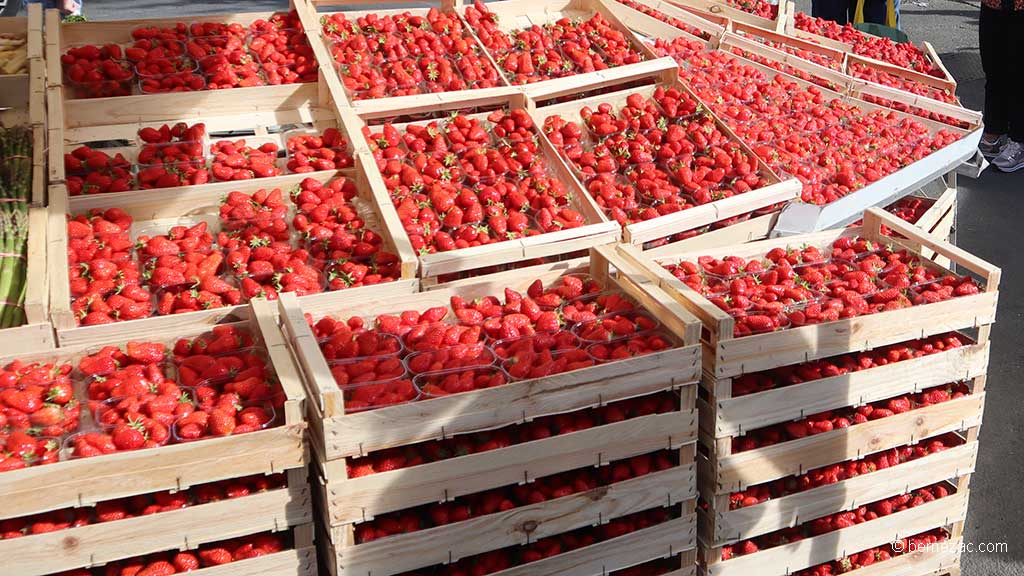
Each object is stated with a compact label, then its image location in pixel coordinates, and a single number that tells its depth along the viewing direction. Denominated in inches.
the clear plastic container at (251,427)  87.9
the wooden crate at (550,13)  180.7
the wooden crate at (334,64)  147.2
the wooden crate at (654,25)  204.8
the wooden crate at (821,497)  111.0
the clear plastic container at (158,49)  156.4
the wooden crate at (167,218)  104.6
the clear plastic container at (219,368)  95.8
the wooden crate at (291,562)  91.4
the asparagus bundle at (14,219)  108.3
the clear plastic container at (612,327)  104.6
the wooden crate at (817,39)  230.5
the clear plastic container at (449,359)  97.6
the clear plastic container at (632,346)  100.7
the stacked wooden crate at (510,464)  89.9
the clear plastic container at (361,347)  98.5
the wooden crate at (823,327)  103.5
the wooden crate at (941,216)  173.2
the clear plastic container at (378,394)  90.5
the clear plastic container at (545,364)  97.0
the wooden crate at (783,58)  197.0
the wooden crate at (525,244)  120.0
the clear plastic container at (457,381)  94.8
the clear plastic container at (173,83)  151.4
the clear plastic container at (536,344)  101.6
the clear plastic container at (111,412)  88.8
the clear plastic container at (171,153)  137.8
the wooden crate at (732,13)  230.1
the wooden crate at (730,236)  137.9
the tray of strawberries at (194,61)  151.3
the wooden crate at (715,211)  132.7
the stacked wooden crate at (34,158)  101.6
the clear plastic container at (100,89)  148.6
